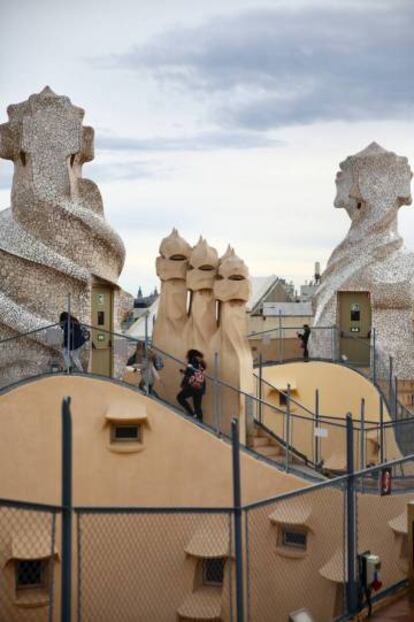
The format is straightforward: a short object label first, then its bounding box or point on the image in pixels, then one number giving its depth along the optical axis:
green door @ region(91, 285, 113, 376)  18.20
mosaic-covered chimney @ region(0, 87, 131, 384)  17.42
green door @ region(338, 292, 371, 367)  23.14
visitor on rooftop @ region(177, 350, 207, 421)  13.47
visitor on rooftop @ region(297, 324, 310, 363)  20.71
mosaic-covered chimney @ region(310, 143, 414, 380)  22.61
